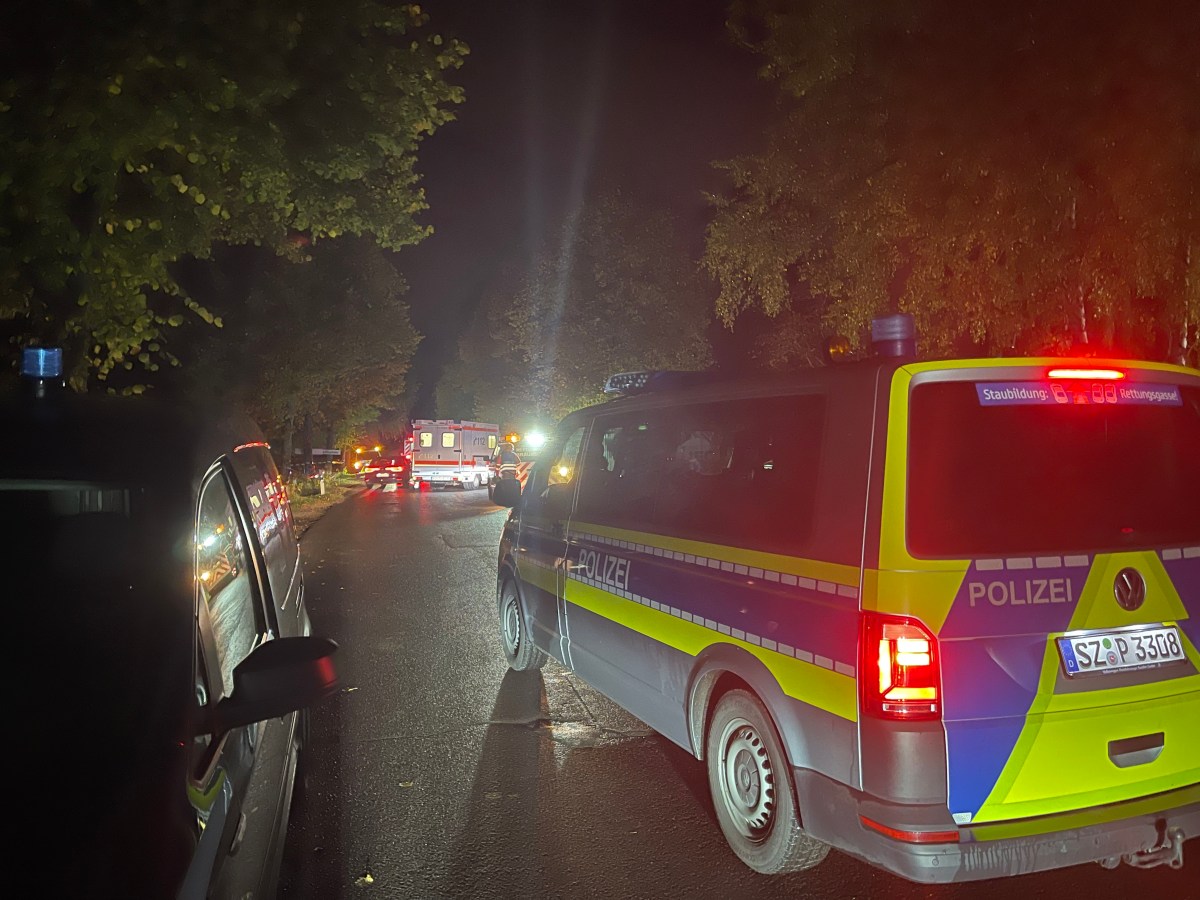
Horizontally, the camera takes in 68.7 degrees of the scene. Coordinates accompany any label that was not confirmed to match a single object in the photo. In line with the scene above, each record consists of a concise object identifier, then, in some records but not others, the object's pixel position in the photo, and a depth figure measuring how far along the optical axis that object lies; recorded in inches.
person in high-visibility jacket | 1140.5
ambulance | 1362.0
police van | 109.8
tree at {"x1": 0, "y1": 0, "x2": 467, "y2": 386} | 249.4
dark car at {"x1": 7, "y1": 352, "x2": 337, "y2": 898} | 72.7
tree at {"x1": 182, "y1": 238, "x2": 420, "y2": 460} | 952.3
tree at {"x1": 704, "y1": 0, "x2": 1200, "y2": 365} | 261.3
